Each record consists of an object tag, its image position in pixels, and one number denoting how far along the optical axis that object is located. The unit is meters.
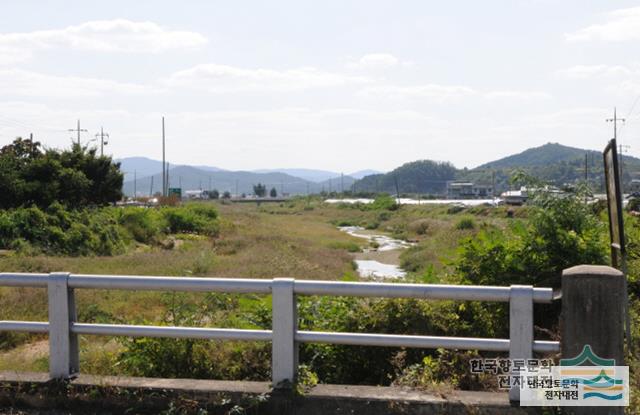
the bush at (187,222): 40.03
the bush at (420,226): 51.91
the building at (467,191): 173.11
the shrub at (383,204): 90.50
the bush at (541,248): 7.85
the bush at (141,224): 33.56
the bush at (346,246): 37.45
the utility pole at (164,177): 81.94
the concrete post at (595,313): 4.66
